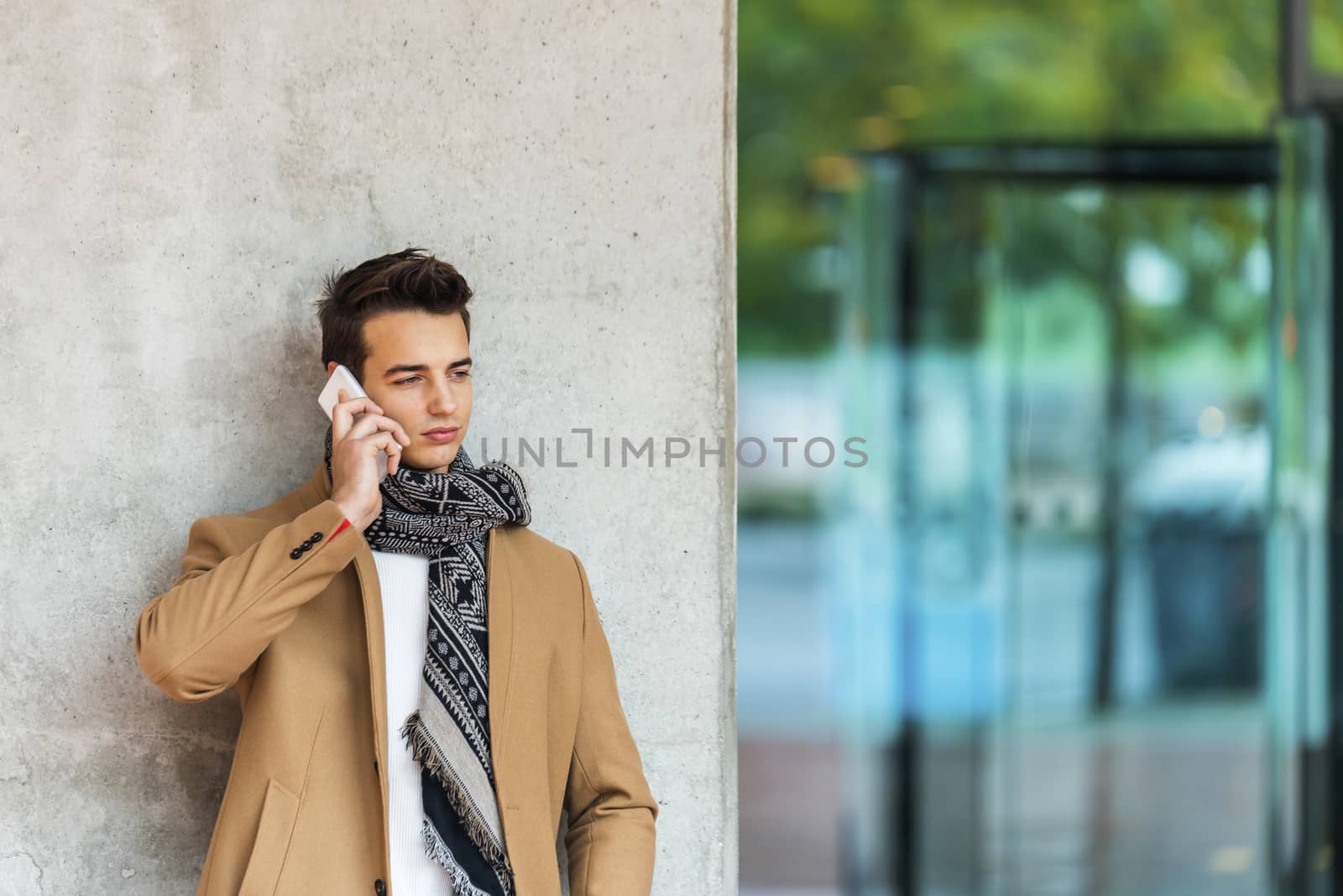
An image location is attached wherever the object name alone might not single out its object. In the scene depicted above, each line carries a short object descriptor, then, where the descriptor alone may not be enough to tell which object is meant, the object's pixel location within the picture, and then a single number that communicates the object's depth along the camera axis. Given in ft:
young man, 12.28
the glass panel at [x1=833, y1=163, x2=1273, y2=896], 33.12
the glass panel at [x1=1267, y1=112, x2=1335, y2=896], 32.60
